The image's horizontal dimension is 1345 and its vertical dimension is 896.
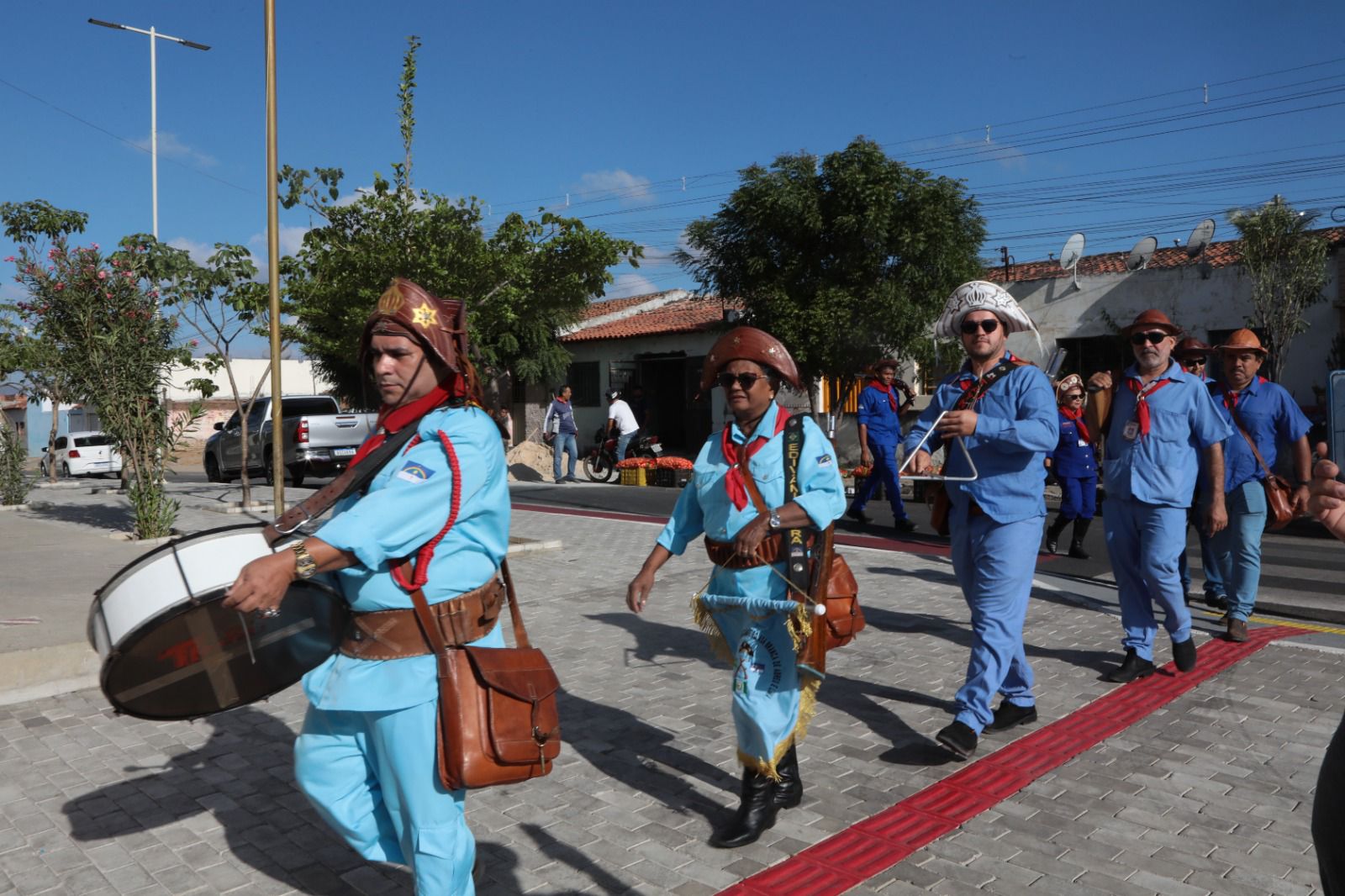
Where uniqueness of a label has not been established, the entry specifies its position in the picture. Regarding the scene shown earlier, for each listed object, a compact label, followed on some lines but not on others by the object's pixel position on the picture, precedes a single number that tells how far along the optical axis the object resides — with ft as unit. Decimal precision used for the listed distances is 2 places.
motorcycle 72.69
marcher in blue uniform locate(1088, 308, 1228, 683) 19.12
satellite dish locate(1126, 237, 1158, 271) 81.35
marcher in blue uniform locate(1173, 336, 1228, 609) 25.76
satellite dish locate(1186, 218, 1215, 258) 79.92
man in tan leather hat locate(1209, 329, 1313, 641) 22.75
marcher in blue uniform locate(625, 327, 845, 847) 12.57
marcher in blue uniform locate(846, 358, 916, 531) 40.37
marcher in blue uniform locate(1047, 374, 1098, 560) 34.47
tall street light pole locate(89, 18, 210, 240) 92.17
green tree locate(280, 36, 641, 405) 42.78
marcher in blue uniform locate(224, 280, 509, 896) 8.98
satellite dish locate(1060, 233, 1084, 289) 82.94
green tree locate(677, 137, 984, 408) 75.03
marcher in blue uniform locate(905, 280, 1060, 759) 15.43
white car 112.78
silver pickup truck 64.64
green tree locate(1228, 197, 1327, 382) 69.72
